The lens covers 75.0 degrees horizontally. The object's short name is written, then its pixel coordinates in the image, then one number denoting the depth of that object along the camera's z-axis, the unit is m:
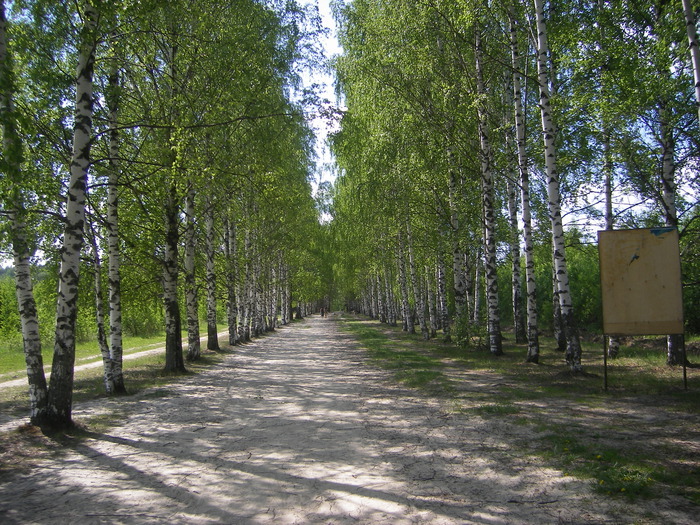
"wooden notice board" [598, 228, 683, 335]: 8.05
